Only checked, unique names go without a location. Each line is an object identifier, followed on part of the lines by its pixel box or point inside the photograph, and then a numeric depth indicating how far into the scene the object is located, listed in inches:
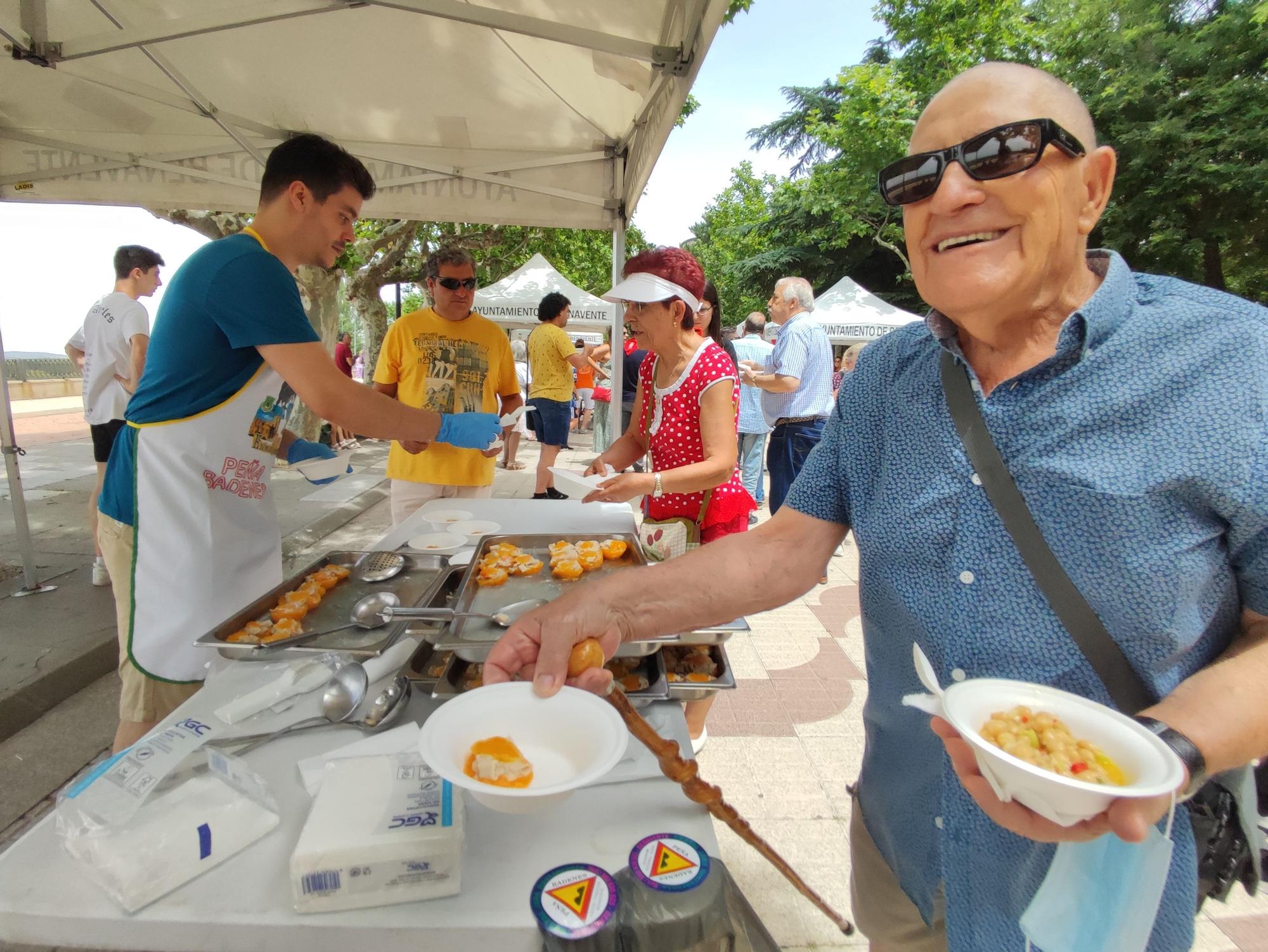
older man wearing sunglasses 34.8
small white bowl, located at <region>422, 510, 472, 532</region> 100.3
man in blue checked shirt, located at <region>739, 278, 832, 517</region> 212.8
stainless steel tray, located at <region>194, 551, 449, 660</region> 58.2
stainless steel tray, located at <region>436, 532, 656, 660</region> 54.3
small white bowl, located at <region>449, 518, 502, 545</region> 94.1
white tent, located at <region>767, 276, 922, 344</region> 444.8
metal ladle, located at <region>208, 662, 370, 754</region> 50.9
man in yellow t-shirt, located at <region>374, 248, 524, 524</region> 137.6
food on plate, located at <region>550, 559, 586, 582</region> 73.2
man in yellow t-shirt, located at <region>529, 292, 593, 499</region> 324.8
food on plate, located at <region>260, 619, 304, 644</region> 61.0
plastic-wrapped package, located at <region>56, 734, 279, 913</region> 35.0
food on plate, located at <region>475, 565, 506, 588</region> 70.0
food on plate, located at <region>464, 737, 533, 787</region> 35.0
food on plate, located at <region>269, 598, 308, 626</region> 64.3
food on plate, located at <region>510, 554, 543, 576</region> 74.0
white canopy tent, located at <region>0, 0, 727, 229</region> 101.7
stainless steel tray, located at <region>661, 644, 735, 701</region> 56.7
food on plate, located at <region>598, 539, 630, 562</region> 80.4
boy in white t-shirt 175.3
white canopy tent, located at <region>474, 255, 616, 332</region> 434.6
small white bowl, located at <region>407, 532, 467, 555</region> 83.1
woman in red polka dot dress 95.3
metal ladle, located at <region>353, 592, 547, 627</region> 57.6
